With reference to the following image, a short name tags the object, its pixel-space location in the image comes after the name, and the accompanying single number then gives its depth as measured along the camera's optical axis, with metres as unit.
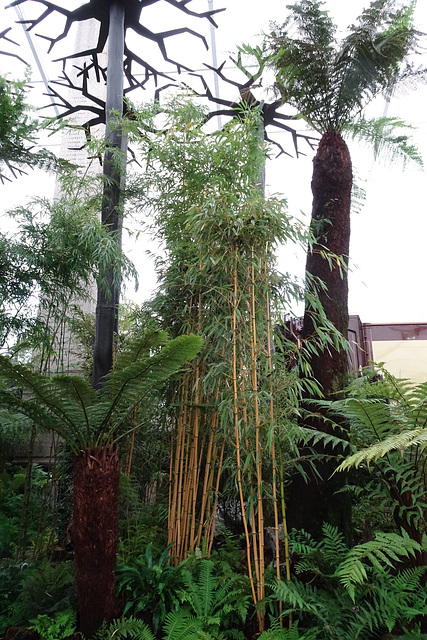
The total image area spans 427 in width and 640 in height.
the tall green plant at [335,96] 3.30
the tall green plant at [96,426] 2.20
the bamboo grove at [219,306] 2.41
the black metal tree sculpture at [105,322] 2.22
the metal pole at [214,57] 6.59
